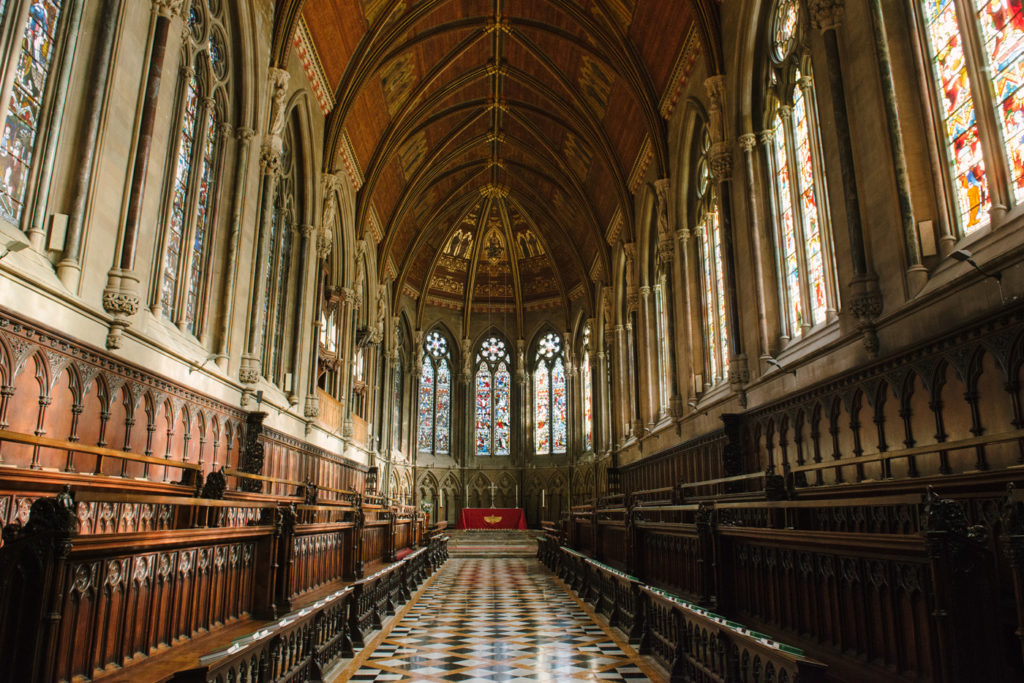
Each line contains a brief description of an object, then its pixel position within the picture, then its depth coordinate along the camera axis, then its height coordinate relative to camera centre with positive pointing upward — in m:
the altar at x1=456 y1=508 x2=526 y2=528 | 30.98 -1.01
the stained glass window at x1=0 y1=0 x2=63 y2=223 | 7.34 +4.38
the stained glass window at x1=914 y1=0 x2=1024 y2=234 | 6.90 +4.19
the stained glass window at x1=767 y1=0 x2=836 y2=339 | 10.88 +5.24
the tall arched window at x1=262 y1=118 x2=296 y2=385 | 15.63 +5.58
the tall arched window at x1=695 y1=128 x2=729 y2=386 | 15.63 +5.10
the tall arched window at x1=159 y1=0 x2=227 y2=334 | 11.20 +5.65
